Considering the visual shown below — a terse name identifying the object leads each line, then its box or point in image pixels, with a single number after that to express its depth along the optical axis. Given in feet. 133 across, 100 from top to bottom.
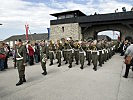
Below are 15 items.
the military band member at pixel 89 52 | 38.36
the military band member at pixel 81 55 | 35.78
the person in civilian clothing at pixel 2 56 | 36.40
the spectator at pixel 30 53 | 43.47
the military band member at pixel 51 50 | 40.90
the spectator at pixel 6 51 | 39.00
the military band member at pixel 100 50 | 37.09
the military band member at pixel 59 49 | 39.77
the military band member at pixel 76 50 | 38.81
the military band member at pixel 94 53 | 34.18
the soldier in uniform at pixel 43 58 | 30.04
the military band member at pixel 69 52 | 37.45
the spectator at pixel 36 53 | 47.88
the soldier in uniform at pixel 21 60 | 24.44
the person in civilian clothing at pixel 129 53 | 28.03
